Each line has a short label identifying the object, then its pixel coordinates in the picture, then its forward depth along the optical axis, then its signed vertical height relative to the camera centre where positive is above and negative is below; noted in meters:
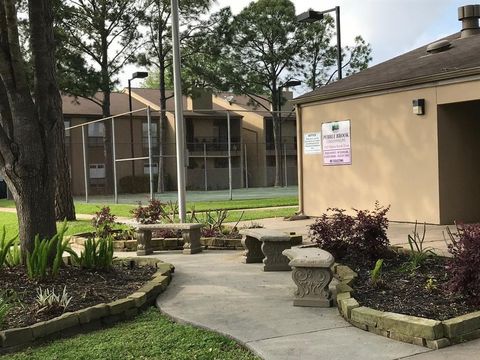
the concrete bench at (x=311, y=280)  5.68 -1.13
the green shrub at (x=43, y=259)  6.12 -0.88
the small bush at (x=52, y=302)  5.26 -1.18
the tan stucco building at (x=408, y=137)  11.28 +0.61
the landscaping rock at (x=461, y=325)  4.43 -1.28
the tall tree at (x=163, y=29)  38.24 +10.05
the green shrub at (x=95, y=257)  6.92 -0.99
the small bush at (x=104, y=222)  10.94 -0.92
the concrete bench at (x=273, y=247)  7.67 -1.05
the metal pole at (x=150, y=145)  17.70 +0.95
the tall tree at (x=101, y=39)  35.72 +9.24
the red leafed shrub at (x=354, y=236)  7.14 -0.88
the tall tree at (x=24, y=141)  6.77 +0.46
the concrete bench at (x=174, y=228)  9.48 -1.06
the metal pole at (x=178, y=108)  11.56 +1.37
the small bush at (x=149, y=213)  10.79 -0.74
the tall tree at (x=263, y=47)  41.75 +9.30
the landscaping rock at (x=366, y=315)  4.74 -1.26
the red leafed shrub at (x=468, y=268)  5.13 -0.96
